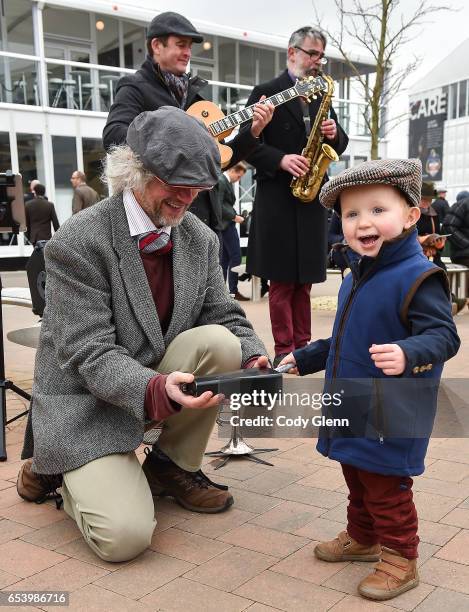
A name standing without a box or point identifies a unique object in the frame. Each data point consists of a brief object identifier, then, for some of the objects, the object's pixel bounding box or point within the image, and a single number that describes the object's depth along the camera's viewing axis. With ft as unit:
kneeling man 7.79
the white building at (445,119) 170.81
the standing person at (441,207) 41.57
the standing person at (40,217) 39.50
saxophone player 15.47
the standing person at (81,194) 42.32
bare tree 31.89
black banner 178.40
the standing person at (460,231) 29.96
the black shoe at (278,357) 15.79
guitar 12.93
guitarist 12.07
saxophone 15.35
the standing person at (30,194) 42.33
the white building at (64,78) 56.13
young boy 6.79
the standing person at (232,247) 31.71
